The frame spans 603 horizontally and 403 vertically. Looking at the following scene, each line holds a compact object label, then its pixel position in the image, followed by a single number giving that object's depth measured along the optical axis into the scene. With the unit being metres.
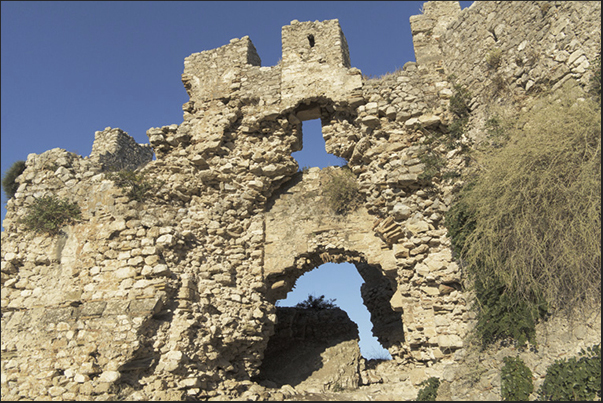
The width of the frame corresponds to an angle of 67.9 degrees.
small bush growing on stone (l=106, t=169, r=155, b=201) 7.93
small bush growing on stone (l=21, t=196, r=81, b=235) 7.66
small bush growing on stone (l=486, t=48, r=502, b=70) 6.96
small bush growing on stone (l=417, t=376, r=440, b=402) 6.14
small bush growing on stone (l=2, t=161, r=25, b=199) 8.91
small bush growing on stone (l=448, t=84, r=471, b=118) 7.51
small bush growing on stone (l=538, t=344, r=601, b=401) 4.48
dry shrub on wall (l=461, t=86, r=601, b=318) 4.88
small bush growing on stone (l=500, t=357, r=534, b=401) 5.06
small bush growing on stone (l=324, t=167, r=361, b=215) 8.44
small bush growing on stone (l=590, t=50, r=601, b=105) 5.27
